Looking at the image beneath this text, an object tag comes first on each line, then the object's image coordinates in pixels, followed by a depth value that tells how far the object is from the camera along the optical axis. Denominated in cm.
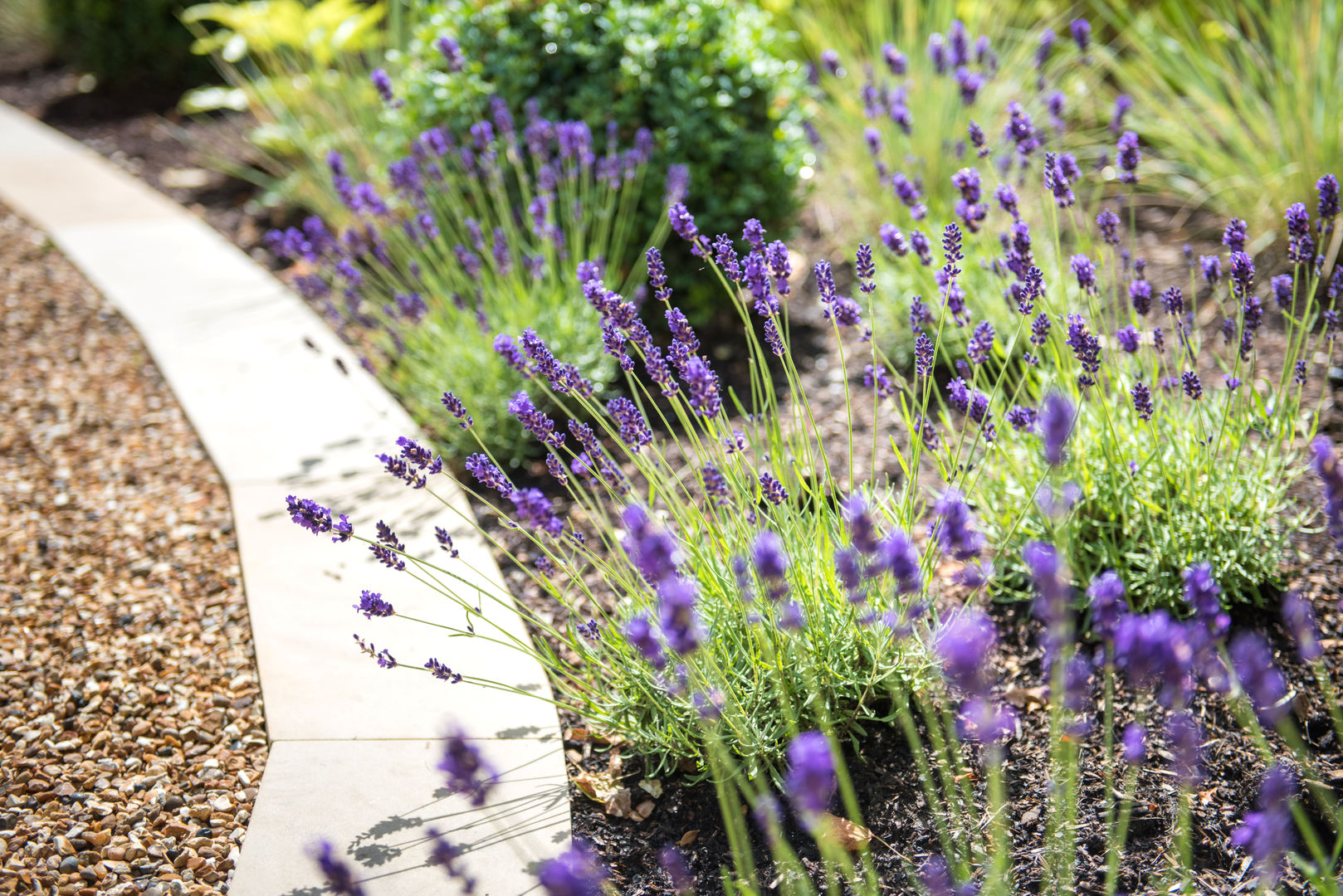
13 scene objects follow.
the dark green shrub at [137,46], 784
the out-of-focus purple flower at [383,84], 333
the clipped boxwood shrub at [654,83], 380
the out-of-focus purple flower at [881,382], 204
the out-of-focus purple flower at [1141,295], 224
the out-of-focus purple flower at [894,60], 330
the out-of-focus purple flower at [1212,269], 226
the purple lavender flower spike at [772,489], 182
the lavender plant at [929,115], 350
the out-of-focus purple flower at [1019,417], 209
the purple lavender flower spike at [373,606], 175
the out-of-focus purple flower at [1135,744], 134
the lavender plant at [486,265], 332
